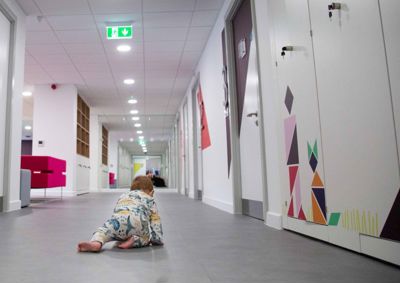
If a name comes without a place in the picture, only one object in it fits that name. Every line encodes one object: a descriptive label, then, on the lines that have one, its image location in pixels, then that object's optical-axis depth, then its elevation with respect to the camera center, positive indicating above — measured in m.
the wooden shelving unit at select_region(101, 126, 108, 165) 15.41 +1.66
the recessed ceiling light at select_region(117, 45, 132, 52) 6.03 +2.32
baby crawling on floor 1.96 -0.24
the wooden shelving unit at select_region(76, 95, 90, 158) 9.72 +1.59
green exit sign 5.19 +2.20
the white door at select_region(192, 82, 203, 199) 7.30 +0.71
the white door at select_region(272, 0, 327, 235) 2.17 +0.37
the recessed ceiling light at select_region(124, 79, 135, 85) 8.23 +2.37
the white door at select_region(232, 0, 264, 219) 3.45 +0.71
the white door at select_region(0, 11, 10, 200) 4.42 +1.44
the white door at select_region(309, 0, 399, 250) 1.52 +0.27
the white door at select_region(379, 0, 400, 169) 1.42 +0.52
